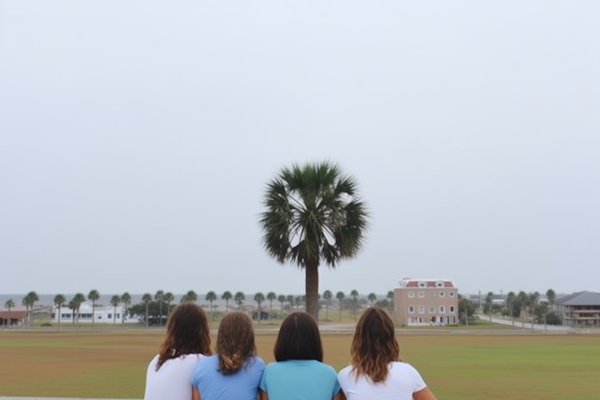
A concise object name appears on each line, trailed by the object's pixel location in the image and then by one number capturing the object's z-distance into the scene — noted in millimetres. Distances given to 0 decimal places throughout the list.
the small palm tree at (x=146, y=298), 126500
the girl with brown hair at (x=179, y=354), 4750
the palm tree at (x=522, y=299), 132875
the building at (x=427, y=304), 110000
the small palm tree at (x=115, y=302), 136450
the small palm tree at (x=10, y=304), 128100
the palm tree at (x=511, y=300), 138425
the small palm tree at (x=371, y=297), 168275
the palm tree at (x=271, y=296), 173312
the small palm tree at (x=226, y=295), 152625
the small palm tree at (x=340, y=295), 176550
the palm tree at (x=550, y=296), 139838
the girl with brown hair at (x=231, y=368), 4582
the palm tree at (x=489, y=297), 145112
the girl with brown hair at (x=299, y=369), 4461
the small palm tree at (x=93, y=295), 122175
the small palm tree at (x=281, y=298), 187250
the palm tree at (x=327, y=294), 187000
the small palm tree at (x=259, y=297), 151875
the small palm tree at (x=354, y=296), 176812
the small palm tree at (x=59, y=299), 110888
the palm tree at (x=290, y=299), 183725
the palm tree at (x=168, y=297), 128000
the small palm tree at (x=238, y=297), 151850
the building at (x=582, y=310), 116750
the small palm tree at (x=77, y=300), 115750
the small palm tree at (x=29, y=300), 117312
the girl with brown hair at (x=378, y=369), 4387
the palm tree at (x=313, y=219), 16438
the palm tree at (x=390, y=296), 160975
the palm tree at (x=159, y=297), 129025
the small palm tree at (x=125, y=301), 136125
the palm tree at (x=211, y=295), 135750
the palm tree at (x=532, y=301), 130000
